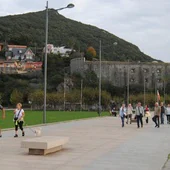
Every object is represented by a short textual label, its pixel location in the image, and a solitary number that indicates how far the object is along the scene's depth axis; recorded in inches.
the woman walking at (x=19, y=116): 792.7
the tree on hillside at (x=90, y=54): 6311.0
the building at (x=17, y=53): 7042.3
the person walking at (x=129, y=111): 1349.0
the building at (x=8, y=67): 5984.3
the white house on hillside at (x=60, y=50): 6934.1
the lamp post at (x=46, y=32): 1255.5
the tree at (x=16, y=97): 4474.7
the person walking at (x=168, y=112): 1352.9
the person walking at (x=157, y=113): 1168.6
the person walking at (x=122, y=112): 1179.7
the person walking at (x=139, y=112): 1145.5
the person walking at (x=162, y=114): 1381.4
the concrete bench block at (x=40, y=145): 509.4
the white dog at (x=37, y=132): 758.1
